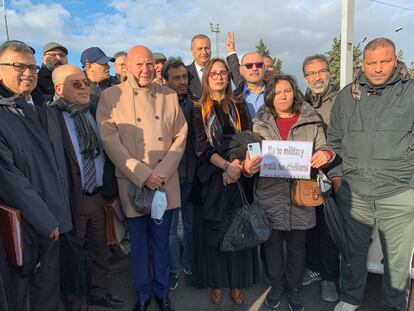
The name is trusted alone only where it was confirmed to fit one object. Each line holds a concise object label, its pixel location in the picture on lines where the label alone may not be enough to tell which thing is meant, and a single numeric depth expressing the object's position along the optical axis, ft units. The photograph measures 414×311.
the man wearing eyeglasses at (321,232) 11.12
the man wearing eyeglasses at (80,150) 9.59
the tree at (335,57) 100.01
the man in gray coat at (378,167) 8.95
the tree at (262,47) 133.71
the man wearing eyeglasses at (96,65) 13.93
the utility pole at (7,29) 79.41
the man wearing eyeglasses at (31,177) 7.45
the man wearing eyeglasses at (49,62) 12.82
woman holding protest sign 9.91
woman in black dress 10.12
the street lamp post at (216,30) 146.18
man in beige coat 9.66
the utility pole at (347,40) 30.30
